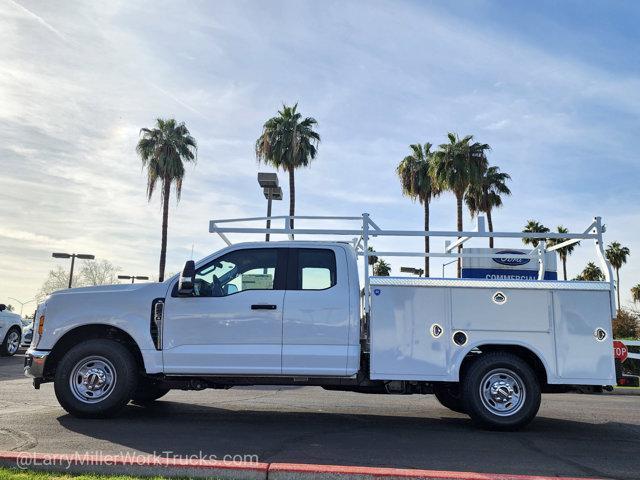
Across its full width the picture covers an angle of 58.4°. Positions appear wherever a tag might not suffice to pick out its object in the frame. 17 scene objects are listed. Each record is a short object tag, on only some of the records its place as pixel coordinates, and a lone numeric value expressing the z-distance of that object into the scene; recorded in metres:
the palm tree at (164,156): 33.38
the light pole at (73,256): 42.00
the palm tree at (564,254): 48.44
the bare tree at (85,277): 71.69
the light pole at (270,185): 15.59
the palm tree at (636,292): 79.41
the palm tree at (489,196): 39.50
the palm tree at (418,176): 38.25
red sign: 6.78
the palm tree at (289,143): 30.50
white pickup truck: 6.65
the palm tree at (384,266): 50.07
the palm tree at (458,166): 33.56
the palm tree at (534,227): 51.53
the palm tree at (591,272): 56.12
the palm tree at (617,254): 68.00
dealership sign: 10.00
